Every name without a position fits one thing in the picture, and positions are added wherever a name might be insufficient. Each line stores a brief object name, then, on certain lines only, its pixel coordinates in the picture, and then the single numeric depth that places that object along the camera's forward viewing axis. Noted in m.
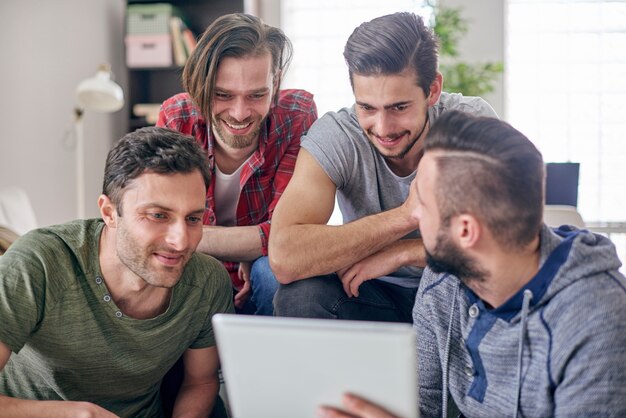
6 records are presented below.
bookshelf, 4.84
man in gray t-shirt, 1.88
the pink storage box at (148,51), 4.72
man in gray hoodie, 1.25
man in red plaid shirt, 2.19
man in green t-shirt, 1.63
